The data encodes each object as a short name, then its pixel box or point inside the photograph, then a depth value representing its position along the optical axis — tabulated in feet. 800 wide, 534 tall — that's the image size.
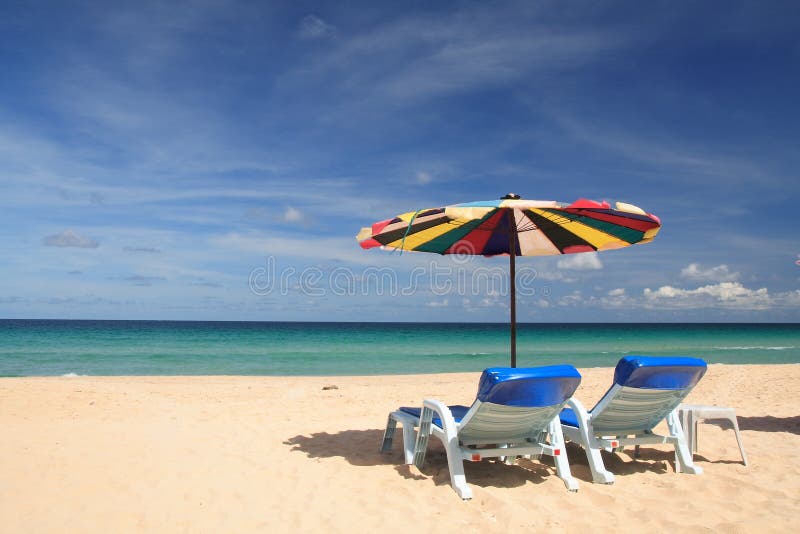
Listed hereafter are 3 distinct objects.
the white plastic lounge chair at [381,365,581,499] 12.03
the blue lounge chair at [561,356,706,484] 13.12
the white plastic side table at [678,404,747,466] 15.87
